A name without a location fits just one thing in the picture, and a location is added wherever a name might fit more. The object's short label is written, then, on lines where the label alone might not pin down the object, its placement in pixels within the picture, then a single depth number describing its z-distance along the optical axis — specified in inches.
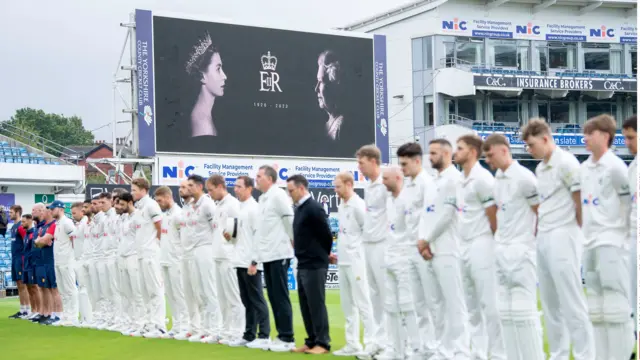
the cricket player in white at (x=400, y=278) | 369.1
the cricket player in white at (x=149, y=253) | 545.6
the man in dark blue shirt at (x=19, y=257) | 724.0
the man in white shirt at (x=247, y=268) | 460.4
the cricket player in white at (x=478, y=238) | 332.5
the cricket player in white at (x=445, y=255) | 348.5
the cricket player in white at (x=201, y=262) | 493.0
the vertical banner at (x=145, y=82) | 1034.1
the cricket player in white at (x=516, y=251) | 299.6
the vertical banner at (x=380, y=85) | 1211.9
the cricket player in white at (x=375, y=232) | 394.9
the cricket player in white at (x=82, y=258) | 637.9
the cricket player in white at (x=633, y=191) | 276.7
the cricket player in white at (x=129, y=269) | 560.4
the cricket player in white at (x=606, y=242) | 275.3
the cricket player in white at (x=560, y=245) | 291.0
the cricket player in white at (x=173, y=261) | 520.1
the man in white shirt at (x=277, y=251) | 445.4
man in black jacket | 426.9
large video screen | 1061.1
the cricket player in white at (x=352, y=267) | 419.5
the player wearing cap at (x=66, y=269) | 650.2
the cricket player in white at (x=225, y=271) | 480.1
